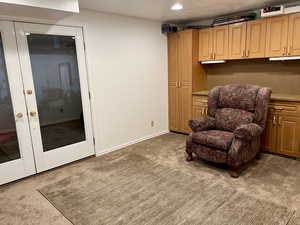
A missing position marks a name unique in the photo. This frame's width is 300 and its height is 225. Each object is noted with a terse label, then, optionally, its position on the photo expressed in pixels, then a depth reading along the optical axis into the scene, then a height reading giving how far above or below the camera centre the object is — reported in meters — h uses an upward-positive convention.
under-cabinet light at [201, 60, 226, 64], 4.24 +0.21
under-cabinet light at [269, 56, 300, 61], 3.34 +0.18
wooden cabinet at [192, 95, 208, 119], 4.30 -0.66
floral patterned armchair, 2.90 -0.79
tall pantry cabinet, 4.38 -0.02
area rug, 2.15 -1.40
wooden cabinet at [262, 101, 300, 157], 3.29 -0.92
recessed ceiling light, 3.28 +1.04
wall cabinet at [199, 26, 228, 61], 4.02 +0.55
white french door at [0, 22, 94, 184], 2.84 -0.27
